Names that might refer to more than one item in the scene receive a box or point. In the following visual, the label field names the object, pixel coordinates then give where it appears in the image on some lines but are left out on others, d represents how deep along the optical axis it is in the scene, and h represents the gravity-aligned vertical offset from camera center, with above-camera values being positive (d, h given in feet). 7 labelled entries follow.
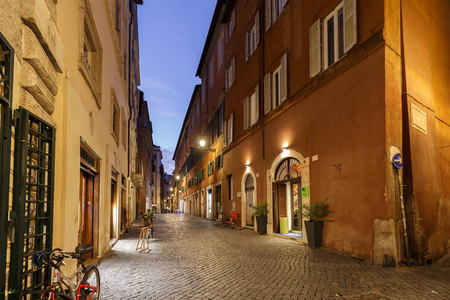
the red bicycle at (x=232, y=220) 58.70 -6.69
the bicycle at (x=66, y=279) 11.09 -3.55
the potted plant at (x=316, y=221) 31.12 -3.64
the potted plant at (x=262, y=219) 46.11 -5.00
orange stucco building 25.18 +5.99
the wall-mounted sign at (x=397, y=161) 24.58 +1.56
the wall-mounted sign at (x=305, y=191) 34.58 -0.94
